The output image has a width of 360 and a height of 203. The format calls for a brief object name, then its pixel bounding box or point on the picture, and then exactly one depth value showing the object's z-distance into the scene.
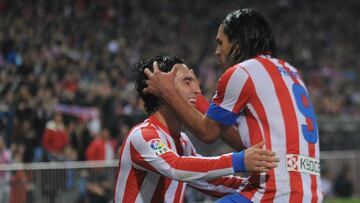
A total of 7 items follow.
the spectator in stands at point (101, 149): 24.67
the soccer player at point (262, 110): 8.34
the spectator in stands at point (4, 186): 19.27
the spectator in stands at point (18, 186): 19.64
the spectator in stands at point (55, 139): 24.16
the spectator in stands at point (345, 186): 31.25
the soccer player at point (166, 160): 8.66
